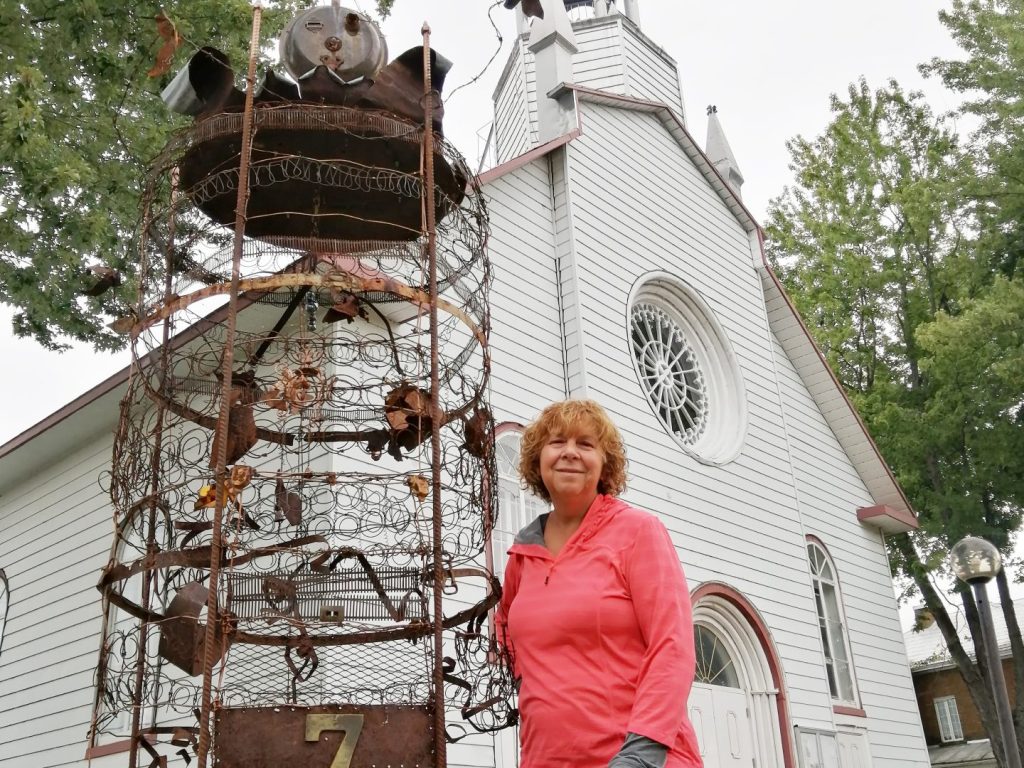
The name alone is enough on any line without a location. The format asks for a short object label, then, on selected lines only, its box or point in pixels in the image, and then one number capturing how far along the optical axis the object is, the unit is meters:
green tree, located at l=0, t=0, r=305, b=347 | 7.54
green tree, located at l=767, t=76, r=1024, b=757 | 17.44
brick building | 27.58
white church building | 10.27
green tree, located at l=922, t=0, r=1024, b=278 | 18.50
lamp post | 7.47
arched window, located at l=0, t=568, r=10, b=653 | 11.40
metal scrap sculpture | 4.05
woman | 2.63
